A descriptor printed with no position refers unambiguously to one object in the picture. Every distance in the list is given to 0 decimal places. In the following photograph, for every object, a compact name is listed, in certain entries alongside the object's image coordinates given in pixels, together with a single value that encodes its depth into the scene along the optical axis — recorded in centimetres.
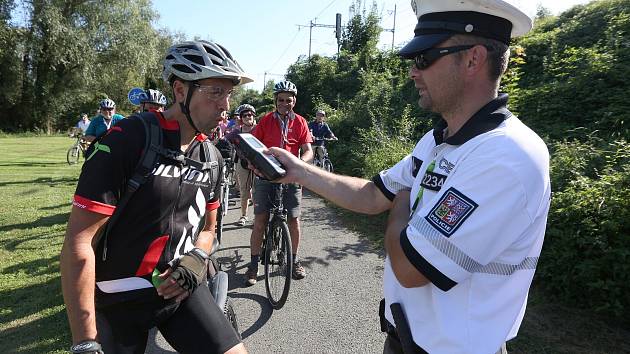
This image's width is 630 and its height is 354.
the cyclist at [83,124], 1627
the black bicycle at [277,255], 440
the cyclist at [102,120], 873
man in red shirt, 503
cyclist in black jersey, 178
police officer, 122
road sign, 773
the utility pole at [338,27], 3117
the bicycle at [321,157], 1203
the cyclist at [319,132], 1240
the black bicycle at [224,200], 595
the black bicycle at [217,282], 268
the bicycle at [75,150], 1625
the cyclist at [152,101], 690
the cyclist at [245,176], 786
